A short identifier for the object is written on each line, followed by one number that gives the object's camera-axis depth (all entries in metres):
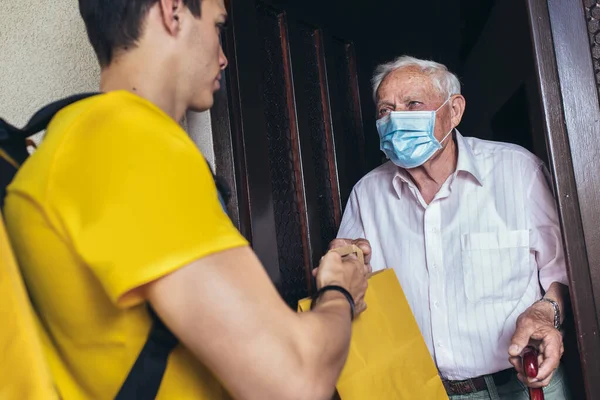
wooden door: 1.82
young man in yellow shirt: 0.66
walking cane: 1.45
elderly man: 1.83
